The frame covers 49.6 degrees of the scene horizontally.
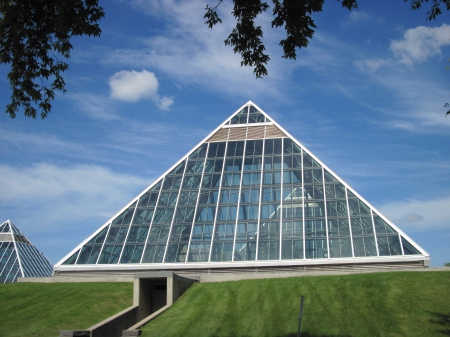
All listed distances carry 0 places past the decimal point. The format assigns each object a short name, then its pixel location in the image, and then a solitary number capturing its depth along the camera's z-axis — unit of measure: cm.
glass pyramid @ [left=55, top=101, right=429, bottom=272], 3388
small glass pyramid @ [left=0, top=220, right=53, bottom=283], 5972
